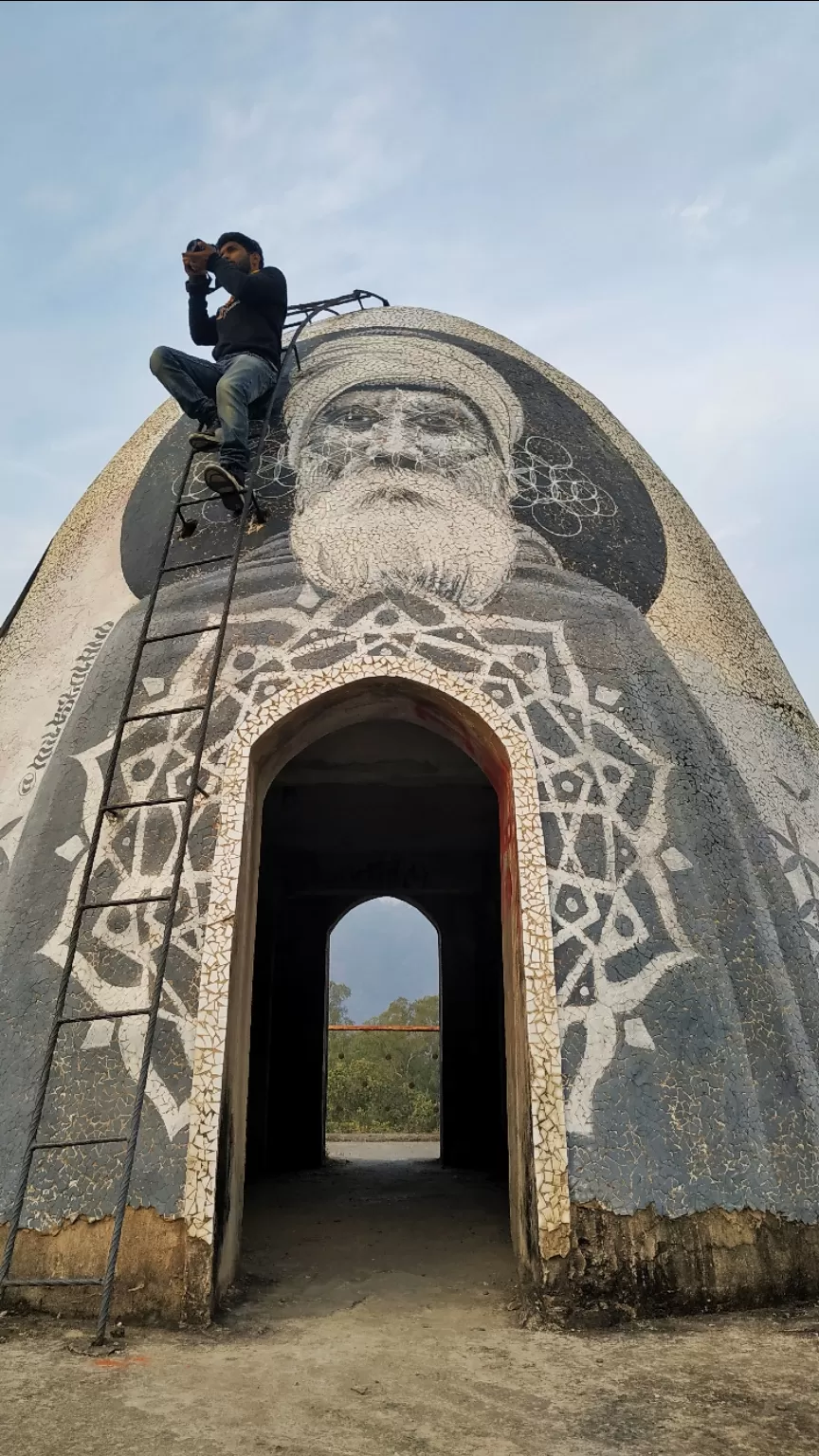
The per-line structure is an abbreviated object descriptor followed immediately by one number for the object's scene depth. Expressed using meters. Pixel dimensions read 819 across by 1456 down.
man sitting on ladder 5.07
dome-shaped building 3.52
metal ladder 3.30
